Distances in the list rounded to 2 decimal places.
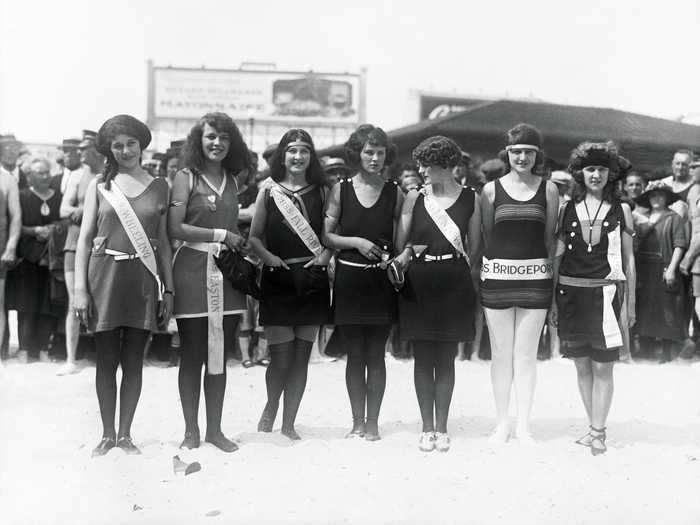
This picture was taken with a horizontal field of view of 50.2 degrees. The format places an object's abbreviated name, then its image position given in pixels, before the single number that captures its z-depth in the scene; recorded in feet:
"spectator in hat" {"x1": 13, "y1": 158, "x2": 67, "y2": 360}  22.93
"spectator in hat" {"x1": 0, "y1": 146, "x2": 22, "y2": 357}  22.12
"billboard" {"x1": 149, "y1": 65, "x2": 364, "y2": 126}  114.11
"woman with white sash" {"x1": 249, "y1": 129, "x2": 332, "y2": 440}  14.62
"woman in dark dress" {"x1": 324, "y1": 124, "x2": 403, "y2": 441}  14.60
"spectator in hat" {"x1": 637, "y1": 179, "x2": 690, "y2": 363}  24.56
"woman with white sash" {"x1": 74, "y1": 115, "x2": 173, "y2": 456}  13.25
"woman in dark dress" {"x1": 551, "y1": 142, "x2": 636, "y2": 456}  14.34
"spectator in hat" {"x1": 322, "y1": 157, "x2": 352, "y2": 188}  23.99
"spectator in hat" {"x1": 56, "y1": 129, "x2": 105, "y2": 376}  21.36
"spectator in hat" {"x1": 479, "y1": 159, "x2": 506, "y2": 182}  22.67
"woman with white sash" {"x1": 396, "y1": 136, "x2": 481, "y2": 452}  14.40
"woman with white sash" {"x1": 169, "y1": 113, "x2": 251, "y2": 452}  13.74
